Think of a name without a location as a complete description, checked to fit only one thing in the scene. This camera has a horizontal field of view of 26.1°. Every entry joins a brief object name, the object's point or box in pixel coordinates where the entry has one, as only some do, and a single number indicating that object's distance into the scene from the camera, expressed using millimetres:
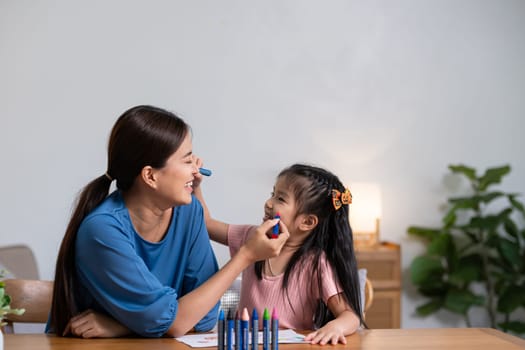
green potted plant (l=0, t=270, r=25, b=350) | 2025
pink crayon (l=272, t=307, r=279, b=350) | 2111
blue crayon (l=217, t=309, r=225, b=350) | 2081
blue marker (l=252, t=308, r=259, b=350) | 2074
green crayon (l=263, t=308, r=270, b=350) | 2075
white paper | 2216
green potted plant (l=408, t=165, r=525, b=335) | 4607
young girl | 2514
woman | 2246
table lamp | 4475
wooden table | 2197
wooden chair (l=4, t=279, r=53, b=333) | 2572
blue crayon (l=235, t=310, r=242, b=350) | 2071
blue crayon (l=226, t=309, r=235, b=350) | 2081
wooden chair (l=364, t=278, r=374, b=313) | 3146
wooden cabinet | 4424
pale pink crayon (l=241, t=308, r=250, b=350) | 2053
